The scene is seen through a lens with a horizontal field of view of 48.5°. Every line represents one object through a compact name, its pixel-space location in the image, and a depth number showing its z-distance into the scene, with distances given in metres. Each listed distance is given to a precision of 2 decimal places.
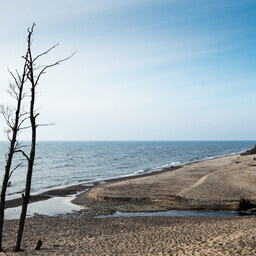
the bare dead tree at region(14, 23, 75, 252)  12.47
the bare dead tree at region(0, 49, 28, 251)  12.60
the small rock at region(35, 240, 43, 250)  14.06
